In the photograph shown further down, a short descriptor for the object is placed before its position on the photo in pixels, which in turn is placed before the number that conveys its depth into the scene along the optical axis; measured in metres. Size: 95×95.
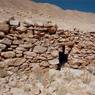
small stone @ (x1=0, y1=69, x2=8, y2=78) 5.72
